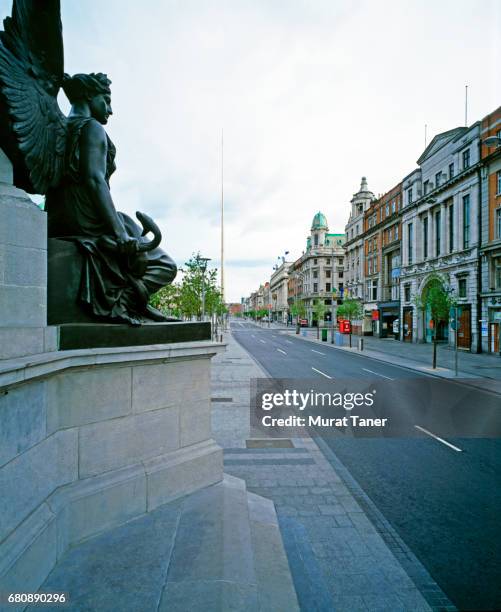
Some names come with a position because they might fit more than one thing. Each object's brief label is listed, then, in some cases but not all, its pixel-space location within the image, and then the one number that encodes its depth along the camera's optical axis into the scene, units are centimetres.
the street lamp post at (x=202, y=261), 3220
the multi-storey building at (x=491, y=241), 2802
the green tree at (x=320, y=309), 4906
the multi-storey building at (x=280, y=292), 13238
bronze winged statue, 343
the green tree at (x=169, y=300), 4022
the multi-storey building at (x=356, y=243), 5772
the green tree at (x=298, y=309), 7300
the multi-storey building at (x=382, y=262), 4650
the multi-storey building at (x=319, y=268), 9044
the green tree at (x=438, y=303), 2448
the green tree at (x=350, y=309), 4269
